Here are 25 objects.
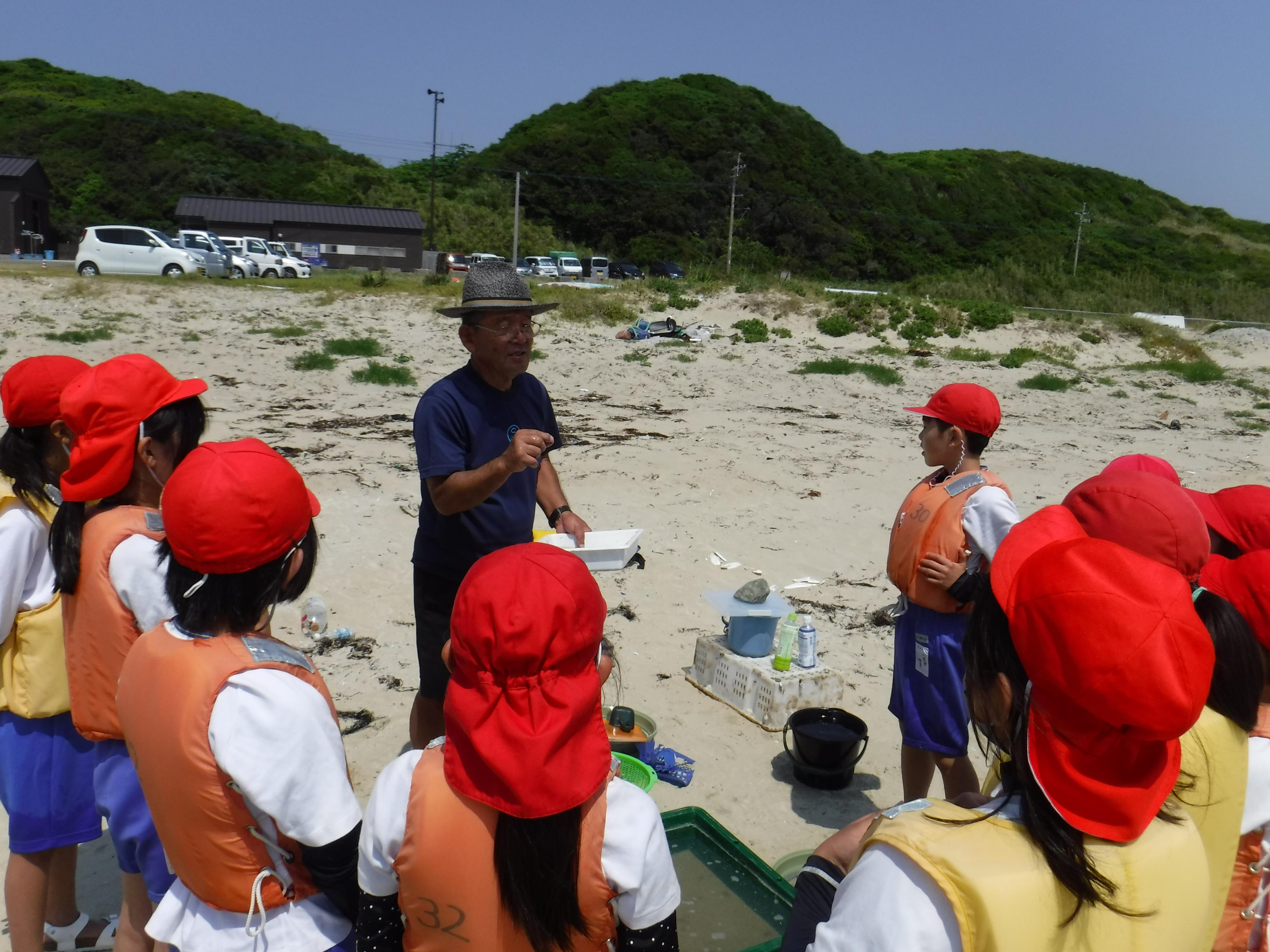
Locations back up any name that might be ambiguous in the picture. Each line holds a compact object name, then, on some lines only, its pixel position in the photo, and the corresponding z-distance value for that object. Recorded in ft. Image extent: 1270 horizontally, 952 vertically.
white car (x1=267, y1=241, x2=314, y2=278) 93.66
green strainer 11.94
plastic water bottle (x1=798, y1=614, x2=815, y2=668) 15.31
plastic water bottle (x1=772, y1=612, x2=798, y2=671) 15.31
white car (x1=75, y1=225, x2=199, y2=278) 74.59
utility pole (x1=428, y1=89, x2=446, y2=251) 165.17
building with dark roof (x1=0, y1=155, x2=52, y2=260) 128.26
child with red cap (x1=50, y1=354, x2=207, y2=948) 7.02
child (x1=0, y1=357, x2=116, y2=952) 7.69
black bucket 12.98
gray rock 15.26
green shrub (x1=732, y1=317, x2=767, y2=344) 63.21
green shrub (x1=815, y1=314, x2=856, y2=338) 66.90
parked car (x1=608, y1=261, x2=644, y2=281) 149.07
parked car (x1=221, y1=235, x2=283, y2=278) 92.38
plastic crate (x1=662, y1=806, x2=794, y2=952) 9.09
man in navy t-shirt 10.57
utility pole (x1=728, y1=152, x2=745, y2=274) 166.61
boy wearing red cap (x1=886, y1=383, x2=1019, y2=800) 9.89
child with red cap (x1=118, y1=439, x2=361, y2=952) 5.48
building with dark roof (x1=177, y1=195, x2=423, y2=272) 137.18
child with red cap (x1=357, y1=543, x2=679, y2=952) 4.85
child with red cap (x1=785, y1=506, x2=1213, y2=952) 3.87
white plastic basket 14.92
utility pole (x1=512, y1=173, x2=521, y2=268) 149.89
